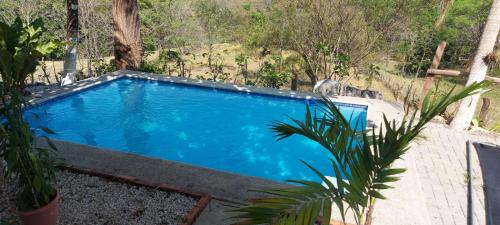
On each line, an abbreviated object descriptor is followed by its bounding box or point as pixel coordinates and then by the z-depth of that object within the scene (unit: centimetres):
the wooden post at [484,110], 866
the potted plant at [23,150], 293
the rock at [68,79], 947
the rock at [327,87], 960
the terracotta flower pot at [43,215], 318
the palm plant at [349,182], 217
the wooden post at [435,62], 795
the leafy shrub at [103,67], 1154
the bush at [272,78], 1067
